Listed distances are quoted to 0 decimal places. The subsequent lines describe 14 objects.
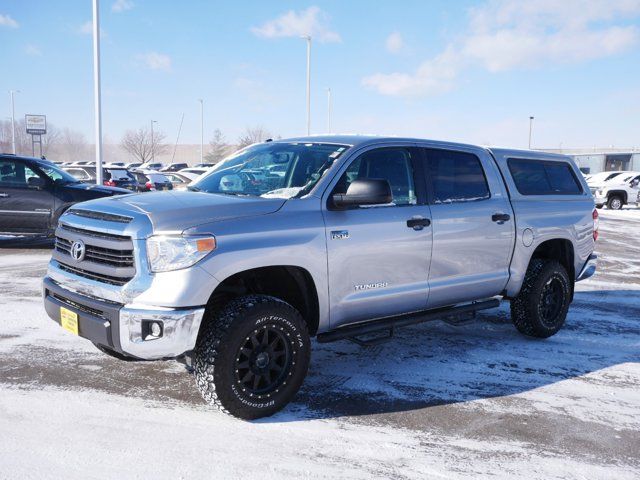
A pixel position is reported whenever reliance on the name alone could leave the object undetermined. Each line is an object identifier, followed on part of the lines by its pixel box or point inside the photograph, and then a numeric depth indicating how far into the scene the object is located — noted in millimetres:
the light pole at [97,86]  17328
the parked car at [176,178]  22906
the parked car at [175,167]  46406
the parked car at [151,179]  22922
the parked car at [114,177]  20520
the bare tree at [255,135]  80962
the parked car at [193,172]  23711
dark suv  10633
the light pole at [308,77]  35562
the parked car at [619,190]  26625
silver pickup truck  3590
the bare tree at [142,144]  87812
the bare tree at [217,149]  80000
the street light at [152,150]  86900
